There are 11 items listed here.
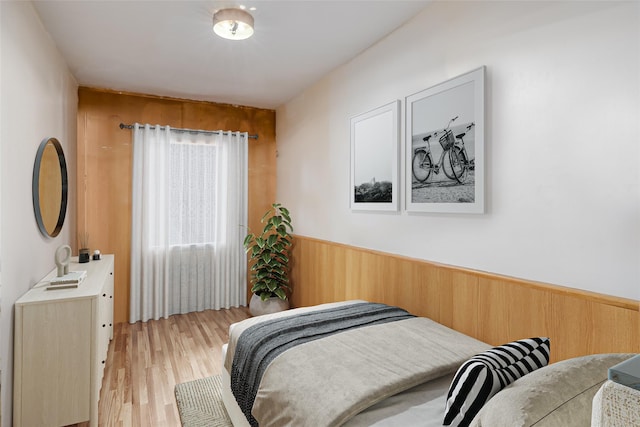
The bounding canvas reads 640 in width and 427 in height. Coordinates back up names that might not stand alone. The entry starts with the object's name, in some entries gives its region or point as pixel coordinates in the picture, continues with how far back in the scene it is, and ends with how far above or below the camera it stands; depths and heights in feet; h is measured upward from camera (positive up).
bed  3.01 -2.19
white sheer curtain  13.25 -0.42
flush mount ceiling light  7.54 +4.21
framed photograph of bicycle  6.40 +1.31
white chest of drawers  6.47 -2.83
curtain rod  13.10 +3.26
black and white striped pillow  3.59 -1.77
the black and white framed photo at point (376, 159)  8.43 +1.38
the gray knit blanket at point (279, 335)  5.71 -2.23
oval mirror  7.61 +0.58
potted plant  13.00 -2.26
